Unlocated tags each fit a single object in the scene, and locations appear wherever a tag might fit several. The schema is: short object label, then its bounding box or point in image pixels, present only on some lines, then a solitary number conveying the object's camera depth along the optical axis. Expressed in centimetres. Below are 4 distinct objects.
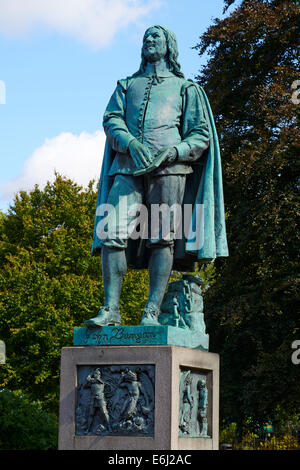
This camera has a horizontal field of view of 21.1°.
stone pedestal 689
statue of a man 763
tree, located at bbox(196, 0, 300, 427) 1866
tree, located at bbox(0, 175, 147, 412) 3025
